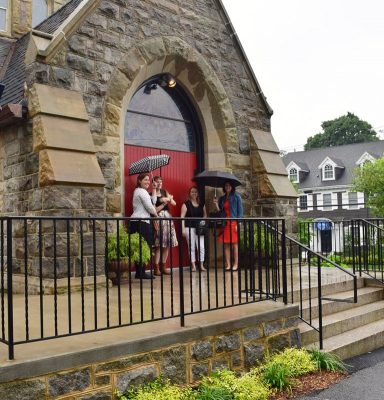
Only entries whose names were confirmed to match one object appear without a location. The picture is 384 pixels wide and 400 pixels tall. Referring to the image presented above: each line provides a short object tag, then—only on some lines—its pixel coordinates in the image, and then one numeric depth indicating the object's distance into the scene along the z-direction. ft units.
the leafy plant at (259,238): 17.73
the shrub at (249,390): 14.97
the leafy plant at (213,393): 14.42
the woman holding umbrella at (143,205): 26.53
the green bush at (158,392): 13.41
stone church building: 23.70
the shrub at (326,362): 18.28
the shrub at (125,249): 24.18
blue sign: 40.61
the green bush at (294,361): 17.51
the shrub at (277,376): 16.53
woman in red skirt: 30.53
